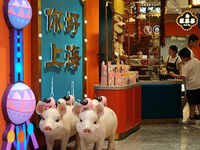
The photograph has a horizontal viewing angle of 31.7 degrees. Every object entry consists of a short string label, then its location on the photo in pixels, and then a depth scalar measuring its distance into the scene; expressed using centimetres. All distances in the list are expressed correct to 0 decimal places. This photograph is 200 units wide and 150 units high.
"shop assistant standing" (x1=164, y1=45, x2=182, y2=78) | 838
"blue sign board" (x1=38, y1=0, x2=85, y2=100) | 495
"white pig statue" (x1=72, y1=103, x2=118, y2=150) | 429
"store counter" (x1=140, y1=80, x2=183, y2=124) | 775
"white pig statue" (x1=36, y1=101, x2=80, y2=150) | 432
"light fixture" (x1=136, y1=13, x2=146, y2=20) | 784
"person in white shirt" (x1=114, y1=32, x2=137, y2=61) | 732
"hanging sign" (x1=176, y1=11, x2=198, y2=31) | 1344
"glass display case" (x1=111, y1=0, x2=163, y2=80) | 770
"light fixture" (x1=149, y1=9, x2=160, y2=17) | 787
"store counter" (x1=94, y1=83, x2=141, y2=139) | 607
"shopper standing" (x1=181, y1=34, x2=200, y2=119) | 842
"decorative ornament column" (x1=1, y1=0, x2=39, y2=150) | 409
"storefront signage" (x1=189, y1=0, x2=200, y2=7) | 877
